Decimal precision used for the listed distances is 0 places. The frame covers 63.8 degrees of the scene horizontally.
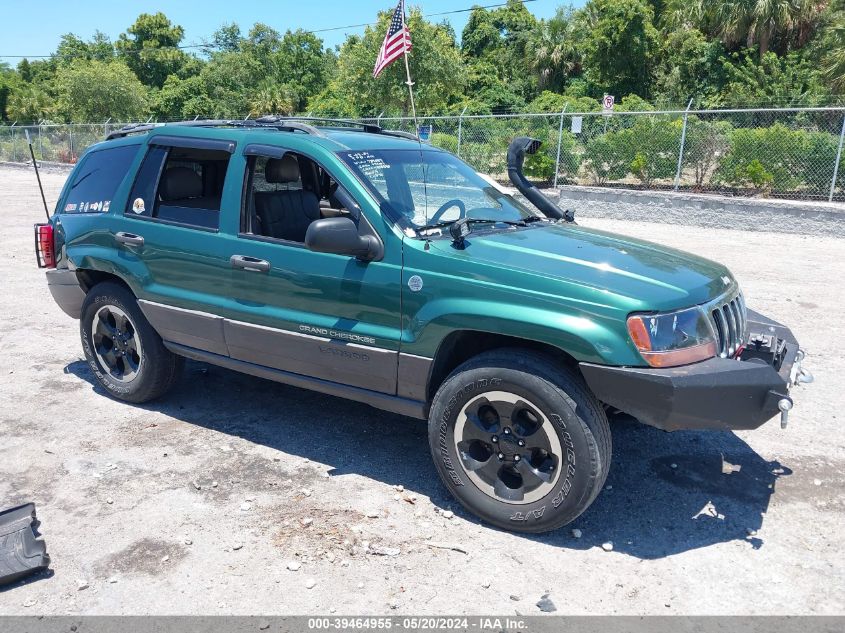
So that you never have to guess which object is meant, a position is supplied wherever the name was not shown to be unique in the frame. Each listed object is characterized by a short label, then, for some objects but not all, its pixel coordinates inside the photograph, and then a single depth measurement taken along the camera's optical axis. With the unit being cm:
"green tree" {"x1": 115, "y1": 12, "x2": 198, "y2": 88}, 6475
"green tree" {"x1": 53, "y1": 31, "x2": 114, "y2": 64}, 6900
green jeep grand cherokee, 313
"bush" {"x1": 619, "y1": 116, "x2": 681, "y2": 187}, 1597
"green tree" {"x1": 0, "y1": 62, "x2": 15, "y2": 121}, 6512
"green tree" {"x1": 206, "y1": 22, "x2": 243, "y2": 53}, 6762
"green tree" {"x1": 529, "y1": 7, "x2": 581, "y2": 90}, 4428
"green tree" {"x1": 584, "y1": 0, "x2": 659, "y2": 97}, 3819
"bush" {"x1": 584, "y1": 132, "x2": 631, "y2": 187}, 1684
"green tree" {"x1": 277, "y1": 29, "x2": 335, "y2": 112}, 5703
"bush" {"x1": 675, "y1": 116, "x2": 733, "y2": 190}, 1558
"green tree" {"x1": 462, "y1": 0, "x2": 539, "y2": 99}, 4781
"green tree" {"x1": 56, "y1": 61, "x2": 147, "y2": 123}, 3662
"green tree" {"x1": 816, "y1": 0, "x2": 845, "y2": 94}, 2316
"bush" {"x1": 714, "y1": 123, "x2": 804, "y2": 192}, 1476
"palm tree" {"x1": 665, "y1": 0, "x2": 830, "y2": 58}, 2875
